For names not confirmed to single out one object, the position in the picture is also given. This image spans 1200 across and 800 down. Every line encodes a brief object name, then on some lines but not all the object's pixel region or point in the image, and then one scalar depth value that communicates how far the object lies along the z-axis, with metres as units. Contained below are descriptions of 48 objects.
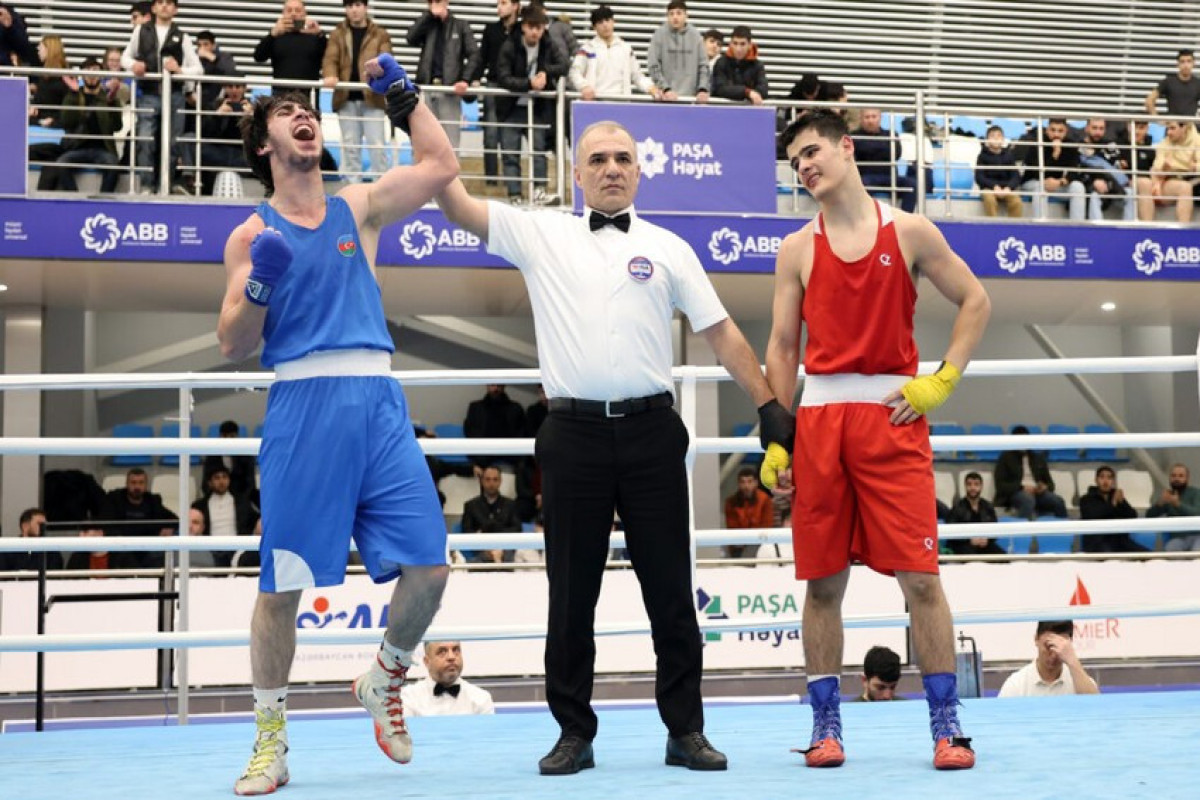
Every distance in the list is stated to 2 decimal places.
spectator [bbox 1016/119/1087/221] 11.82
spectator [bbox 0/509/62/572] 9.34
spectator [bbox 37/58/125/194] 10.53
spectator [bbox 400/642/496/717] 5.47
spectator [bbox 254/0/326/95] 10.76
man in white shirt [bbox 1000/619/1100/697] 5.28
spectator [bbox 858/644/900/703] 5.67
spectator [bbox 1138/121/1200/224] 12.11
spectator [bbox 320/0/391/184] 10.52
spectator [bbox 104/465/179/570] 10.25
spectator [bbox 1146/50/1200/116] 12.97
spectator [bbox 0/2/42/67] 10.68
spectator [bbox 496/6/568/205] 10.65
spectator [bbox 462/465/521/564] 9.71
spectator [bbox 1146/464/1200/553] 12.29
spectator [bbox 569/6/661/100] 10.97
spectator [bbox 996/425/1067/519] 12.38
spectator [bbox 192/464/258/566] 10.57
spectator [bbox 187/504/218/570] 9.82
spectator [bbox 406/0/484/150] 10.71
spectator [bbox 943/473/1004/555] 10.65
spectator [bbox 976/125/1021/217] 11.97
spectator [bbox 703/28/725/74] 11.73
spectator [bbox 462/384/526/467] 12.42
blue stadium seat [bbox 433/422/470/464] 13.76
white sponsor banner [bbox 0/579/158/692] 7.79
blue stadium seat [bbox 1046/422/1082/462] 14.61
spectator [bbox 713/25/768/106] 11.47
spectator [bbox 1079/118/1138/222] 12.05
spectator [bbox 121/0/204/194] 10.42
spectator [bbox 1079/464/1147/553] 11.91
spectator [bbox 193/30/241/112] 10.87
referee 3.36
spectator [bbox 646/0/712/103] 11.27
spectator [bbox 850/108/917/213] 11.48
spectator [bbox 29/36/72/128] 10.93
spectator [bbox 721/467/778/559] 11.12
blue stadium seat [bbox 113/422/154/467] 13.33
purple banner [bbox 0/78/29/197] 9.37
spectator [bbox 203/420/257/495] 11.08
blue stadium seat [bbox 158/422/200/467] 13.06
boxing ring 2.99
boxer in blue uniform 3.12
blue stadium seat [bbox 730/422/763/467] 14.23
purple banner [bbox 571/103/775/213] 10.24
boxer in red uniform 3.33
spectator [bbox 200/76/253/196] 10.56
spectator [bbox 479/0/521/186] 10.74
